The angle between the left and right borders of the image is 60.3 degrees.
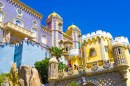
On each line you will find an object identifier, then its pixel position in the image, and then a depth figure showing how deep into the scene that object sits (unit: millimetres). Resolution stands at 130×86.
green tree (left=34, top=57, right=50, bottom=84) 19297
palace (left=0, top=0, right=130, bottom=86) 13547
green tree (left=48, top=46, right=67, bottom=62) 22856
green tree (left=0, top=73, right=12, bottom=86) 17889
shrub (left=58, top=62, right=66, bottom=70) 19936
